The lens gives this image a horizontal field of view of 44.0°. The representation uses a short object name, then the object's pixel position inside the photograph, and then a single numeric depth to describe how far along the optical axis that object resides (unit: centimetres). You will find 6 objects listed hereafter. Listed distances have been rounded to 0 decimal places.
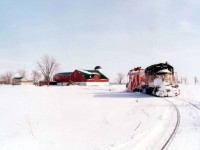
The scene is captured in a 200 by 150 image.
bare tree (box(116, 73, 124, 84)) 15477
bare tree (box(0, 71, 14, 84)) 13852
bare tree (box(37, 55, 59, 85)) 9449
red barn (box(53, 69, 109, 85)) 8019
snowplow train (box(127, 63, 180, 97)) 2410
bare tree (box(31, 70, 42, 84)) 13321
